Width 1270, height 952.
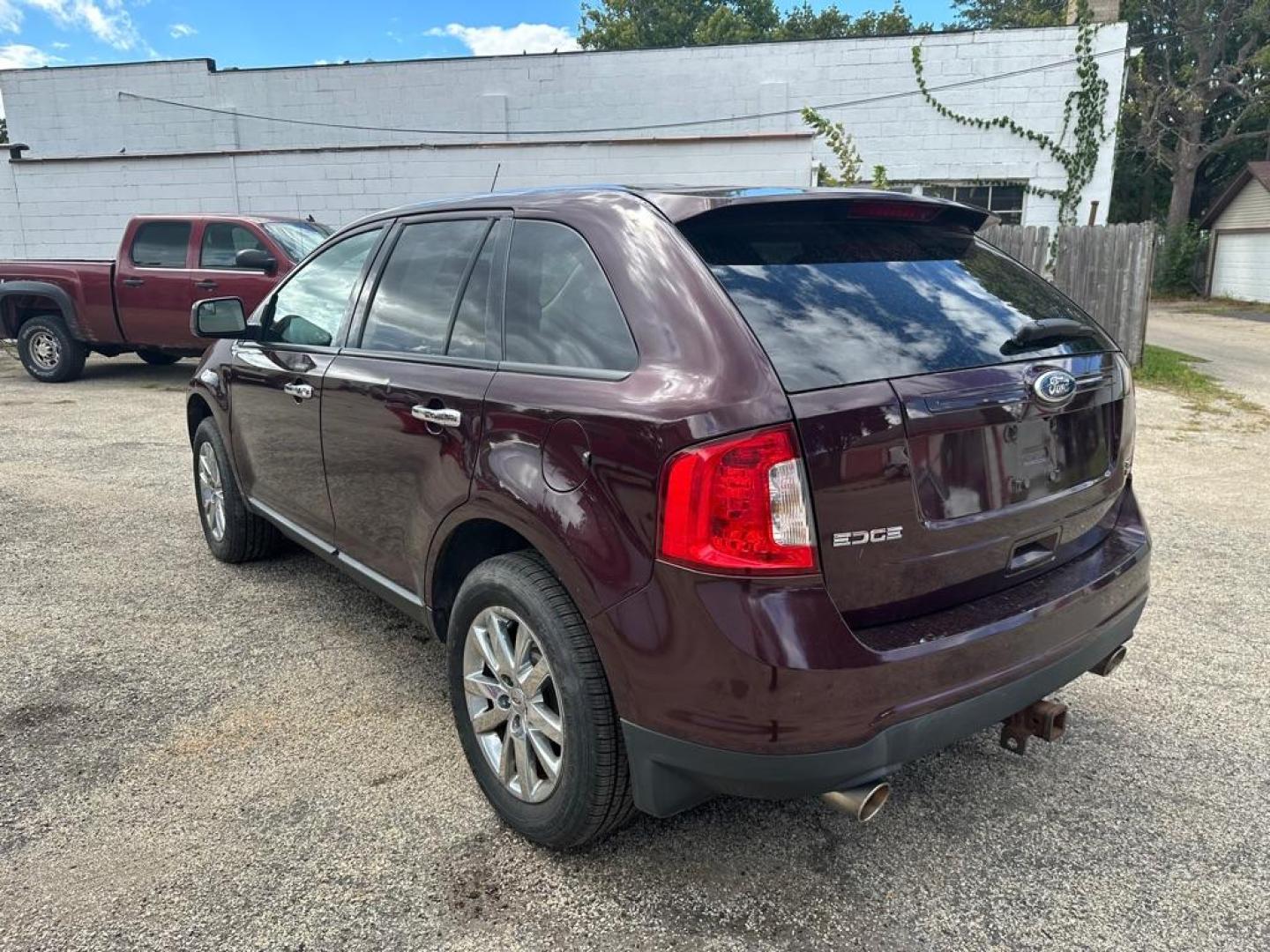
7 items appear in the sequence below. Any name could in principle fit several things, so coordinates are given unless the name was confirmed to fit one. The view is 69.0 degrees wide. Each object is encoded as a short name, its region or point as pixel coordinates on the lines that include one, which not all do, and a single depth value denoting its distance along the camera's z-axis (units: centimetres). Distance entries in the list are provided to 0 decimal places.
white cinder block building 1441
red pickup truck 993
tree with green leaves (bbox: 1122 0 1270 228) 3475
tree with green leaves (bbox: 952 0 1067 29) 3694
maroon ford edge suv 199
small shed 2875
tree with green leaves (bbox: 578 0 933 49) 4366
